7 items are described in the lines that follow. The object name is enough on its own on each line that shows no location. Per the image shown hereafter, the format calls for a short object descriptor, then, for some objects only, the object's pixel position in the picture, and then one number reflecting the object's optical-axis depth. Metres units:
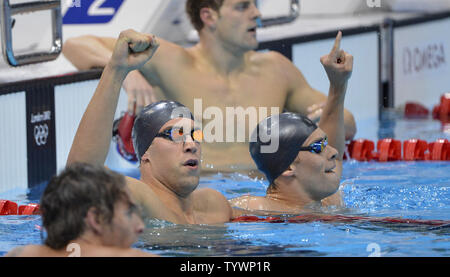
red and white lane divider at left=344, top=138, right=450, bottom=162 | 9.91
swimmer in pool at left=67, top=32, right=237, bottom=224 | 5.00
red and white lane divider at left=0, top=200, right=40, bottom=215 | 6.81
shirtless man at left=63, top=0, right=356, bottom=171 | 8.75
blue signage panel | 13.32
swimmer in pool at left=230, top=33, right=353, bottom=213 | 6.34
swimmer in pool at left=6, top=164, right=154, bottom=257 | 3.65
